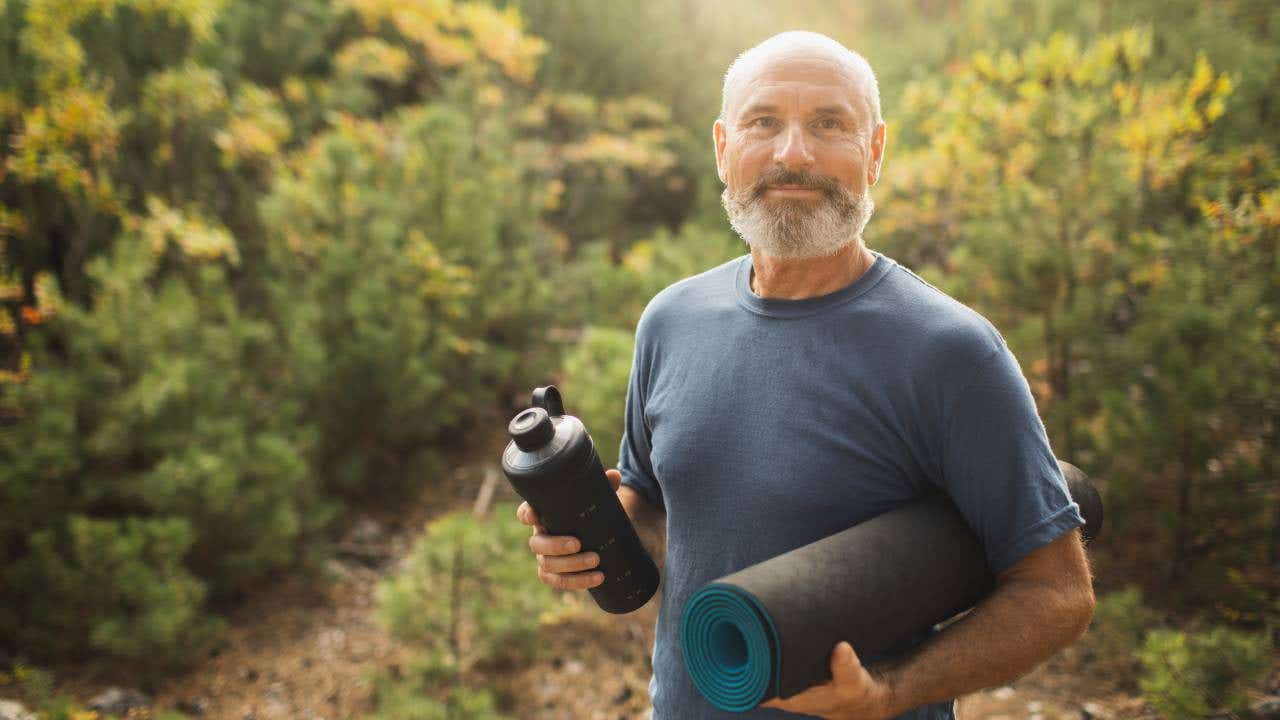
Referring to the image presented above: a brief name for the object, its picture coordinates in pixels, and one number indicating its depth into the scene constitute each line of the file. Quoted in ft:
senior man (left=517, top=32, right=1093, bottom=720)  4.06
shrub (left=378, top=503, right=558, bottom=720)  12.05
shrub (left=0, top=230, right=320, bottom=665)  11.69
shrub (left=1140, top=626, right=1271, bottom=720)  8.61
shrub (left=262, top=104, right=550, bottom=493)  16.75
